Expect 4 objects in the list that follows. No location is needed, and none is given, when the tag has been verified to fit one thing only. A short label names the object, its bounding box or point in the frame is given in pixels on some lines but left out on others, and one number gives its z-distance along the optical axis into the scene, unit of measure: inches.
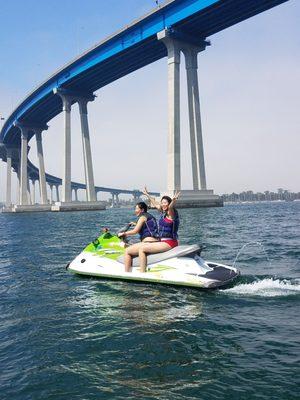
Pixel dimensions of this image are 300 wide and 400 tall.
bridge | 1929.1
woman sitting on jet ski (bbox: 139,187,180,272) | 353.1
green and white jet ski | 332.8
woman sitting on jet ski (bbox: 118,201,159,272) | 367.6
